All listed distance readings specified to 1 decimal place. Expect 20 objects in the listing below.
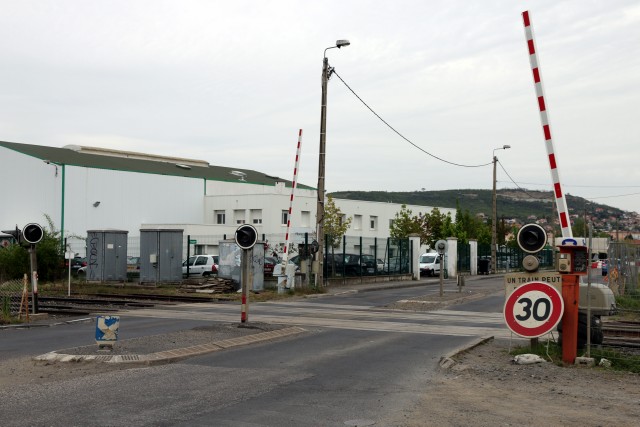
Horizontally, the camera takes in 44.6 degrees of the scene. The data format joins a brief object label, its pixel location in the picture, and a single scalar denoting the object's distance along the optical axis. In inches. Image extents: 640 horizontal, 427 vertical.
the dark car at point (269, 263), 1478.5
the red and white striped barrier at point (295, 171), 1195.4
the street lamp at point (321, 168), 1227.2
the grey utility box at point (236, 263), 1213.1
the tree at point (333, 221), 2417.6
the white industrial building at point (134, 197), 2188.7
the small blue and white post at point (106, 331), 495.5
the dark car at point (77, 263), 1656.0
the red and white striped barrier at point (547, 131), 455.8
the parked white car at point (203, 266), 1616.6
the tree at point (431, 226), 2822.3
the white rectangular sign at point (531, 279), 463.8
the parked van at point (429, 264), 2030.0
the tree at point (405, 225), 2679.6
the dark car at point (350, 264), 1414.9
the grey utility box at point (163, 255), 1355.8
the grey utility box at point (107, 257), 1422.2
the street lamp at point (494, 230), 2198.6
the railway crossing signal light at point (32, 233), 757.4
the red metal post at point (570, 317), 454.6
